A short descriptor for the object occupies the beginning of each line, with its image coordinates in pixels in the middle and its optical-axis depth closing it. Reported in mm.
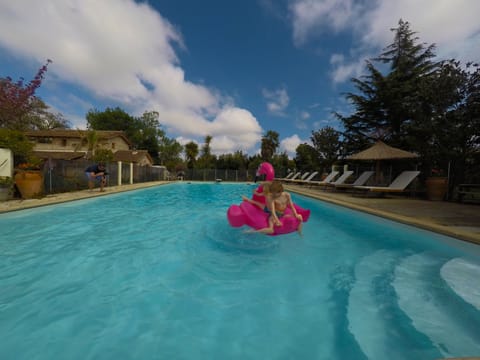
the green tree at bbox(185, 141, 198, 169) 38031
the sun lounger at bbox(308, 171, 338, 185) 14602
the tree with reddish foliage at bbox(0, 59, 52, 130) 12125
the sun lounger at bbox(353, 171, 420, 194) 9109
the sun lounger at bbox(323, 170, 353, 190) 12689
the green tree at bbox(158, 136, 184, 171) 42844
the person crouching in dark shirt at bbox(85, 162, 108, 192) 10770
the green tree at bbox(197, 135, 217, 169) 33938
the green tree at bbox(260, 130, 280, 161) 37094
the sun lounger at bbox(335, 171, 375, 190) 11391
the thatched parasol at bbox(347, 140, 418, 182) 10217
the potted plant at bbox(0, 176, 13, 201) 6924
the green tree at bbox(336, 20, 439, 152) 14492
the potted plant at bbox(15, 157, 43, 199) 7590
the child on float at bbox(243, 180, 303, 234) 4039
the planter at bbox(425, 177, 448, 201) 8898
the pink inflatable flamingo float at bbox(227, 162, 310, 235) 4125
